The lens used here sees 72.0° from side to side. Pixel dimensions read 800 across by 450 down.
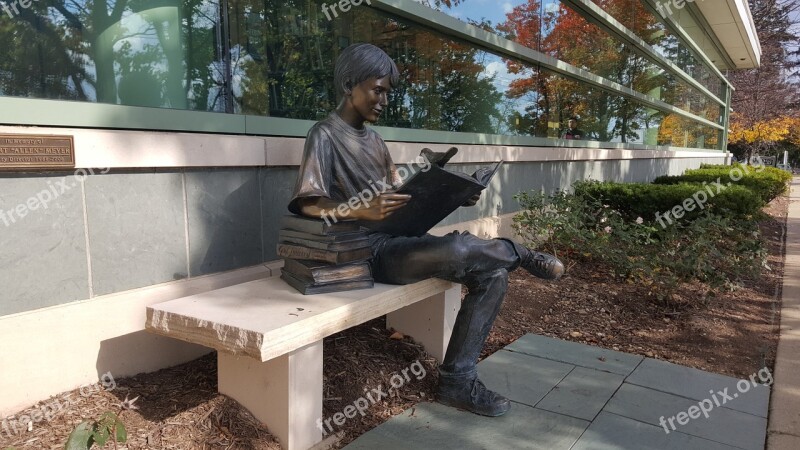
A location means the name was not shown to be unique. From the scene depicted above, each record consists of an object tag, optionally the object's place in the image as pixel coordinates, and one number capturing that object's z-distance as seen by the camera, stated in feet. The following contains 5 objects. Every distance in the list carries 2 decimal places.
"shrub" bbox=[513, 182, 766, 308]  17.43
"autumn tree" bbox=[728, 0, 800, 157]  101.19
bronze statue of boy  9.18
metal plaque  7.80
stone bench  7.38
